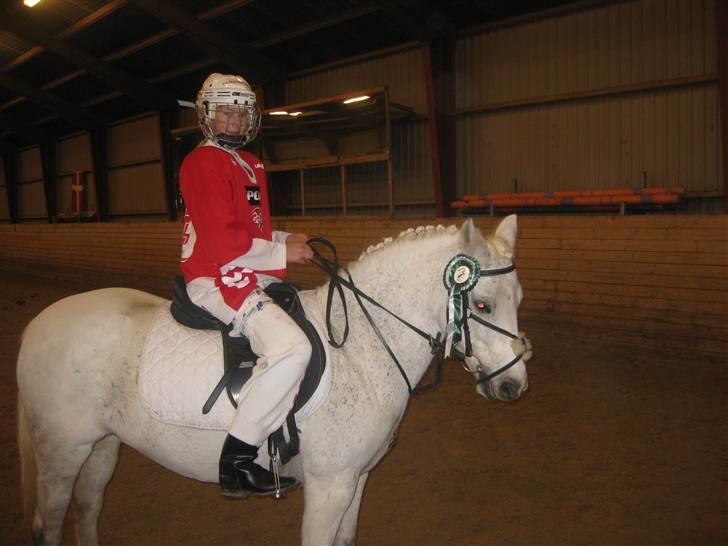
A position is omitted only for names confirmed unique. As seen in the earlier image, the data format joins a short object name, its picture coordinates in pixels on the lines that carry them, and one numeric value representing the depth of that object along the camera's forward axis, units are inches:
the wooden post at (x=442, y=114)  444.1
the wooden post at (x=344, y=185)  489.7
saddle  92.3
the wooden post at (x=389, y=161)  446.6
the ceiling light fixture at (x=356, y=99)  453.8
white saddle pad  94.2
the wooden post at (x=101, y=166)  827.4
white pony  92.0
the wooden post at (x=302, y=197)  534.0
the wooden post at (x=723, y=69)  310.8
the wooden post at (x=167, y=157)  693.9
